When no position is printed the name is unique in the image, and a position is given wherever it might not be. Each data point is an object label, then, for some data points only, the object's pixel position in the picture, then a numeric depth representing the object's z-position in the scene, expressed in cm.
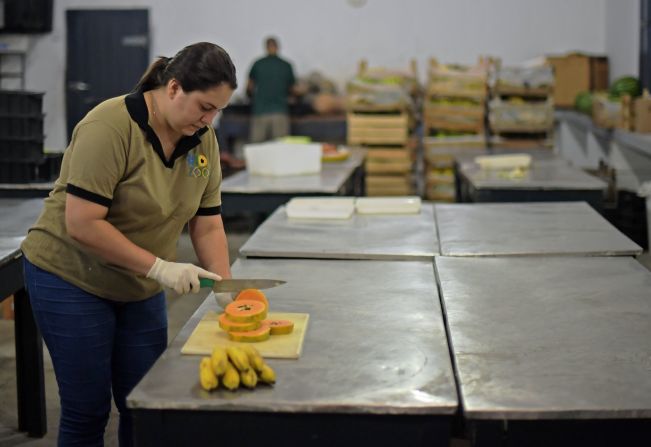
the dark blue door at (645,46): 864
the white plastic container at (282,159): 521
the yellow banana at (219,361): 170
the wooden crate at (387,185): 910
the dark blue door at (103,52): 1067
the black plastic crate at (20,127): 457
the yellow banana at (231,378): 169
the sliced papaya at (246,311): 199
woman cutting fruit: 200
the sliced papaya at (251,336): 196
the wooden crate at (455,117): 909
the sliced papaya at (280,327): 202
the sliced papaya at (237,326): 198
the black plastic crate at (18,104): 453
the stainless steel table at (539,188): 479
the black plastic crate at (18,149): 457
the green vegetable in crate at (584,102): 895
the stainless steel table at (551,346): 161
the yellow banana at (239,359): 172
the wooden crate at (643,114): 660
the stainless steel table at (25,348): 303
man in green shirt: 922
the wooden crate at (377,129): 895
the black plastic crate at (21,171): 461
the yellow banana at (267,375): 172
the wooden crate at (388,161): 903
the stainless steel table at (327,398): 164
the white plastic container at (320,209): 367
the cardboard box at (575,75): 985
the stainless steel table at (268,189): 466
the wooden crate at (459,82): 905
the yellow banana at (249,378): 170
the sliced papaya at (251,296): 215
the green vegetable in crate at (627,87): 797
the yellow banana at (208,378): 169
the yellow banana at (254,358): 173
